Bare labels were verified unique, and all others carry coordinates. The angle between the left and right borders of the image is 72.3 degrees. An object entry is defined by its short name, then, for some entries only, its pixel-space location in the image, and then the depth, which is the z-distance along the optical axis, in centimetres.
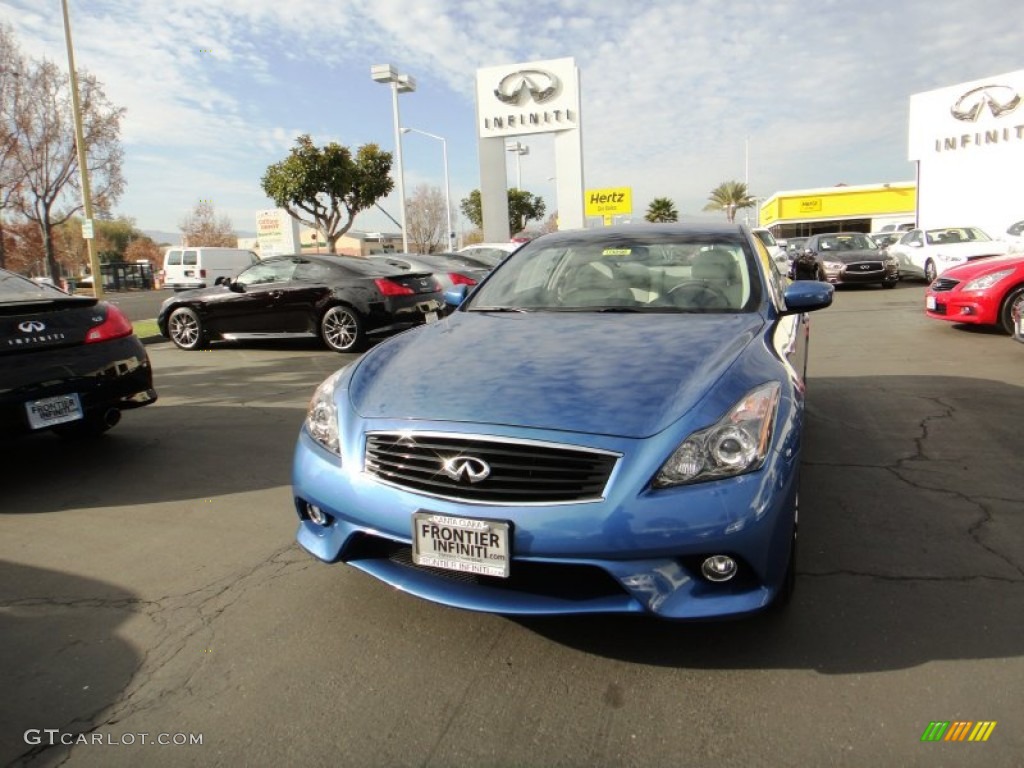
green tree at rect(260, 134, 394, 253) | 2770
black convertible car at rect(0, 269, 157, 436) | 404
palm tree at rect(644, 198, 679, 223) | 5984
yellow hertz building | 4653
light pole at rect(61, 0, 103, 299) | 1616
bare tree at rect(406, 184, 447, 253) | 6620
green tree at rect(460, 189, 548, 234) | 5853
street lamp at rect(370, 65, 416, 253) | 2981
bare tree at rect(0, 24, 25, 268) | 2812
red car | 867
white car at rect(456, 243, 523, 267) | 1767
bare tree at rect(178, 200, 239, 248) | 6831
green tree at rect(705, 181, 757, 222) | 6588
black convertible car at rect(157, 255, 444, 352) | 938
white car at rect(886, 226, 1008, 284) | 1645
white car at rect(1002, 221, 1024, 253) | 1576
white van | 2767
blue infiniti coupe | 211
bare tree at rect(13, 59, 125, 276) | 2930
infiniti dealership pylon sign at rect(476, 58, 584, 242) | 2838
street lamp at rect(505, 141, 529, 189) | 4906
